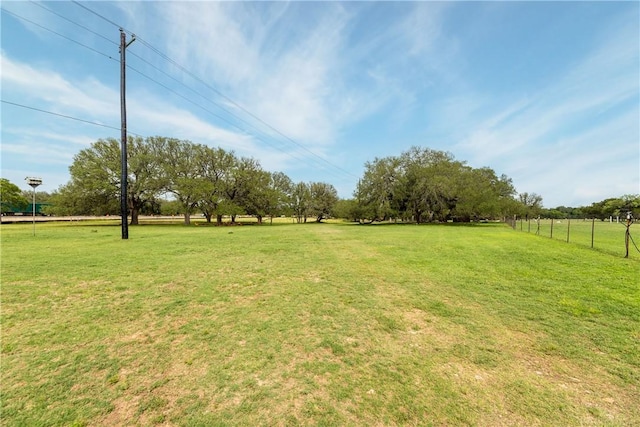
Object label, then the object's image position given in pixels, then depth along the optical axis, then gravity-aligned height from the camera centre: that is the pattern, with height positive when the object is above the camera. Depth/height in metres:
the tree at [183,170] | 27.52 +4.04
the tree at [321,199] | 48.77 +1.92
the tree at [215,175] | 29.48 +3.86
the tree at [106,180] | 24.88 +2.52
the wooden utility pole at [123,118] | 11.83 +3.96
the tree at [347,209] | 38.04 +0.12
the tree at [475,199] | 30.81 +1.50
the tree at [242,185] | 31.28 +2.79
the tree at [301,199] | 47.06 +1.76
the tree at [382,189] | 33.06 +2.71
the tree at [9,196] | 34.12 +1.13
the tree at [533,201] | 74.05 +3.53
